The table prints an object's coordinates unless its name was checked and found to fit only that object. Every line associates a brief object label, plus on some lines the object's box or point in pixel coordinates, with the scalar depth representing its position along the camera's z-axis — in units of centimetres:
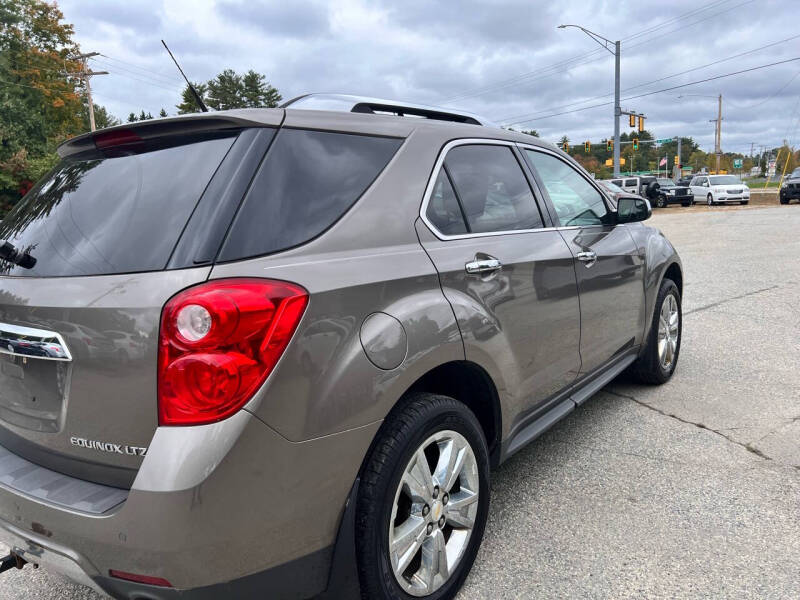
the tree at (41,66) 3919
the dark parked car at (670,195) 3366
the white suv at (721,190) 3197
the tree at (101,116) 8159
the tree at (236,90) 7425
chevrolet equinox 159
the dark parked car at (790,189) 2911
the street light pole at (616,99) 3084
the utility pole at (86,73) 4494
